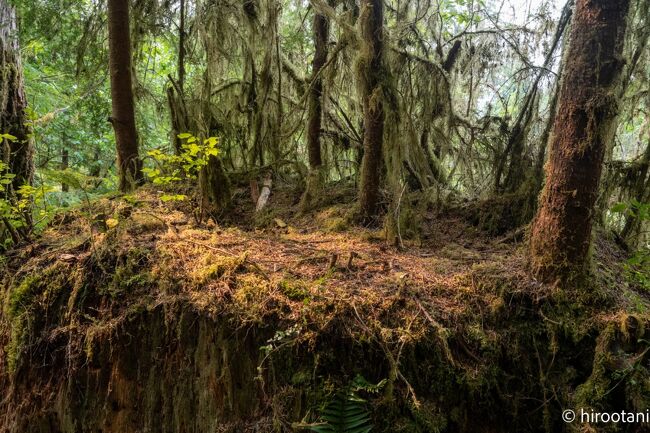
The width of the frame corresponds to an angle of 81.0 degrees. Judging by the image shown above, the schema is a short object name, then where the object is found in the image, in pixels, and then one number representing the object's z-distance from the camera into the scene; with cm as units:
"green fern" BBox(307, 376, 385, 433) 253
